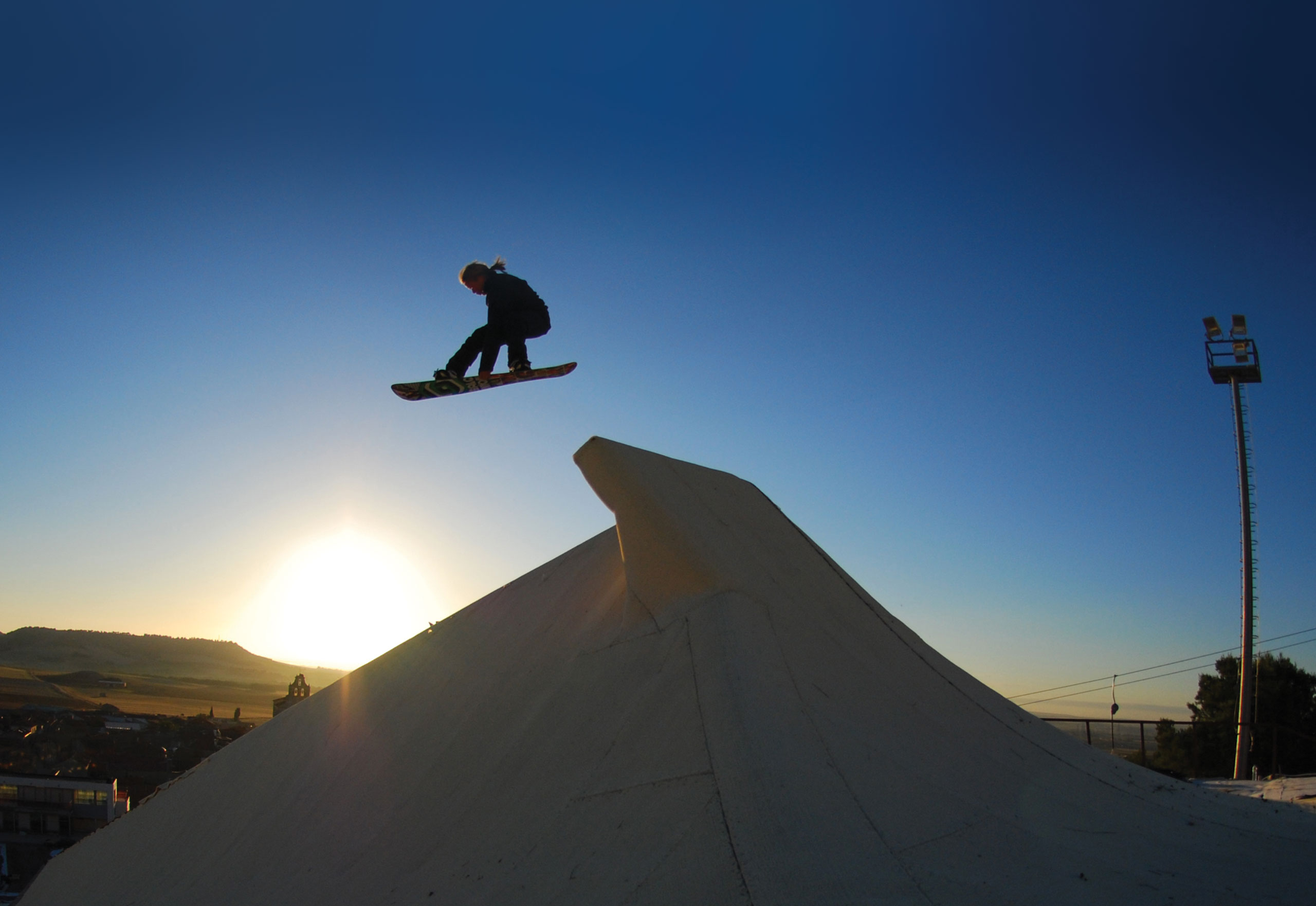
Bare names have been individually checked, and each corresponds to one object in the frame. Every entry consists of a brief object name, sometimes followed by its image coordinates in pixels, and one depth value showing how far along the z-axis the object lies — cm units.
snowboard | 838
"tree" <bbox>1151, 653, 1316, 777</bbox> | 2853
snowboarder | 783
